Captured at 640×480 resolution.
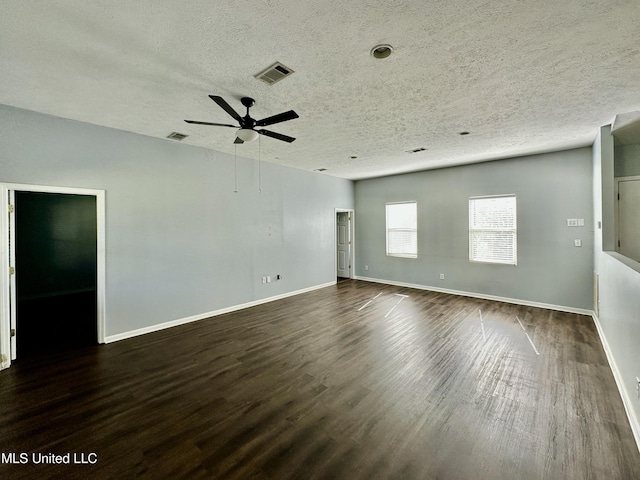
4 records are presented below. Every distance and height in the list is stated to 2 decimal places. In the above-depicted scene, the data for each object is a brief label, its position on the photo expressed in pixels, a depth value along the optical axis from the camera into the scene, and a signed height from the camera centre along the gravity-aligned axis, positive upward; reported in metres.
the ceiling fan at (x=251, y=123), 2.52 +1.17
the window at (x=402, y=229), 6.82 +0.30
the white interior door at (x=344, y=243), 8.02 -0.04
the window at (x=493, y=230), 5.40 +0.22
